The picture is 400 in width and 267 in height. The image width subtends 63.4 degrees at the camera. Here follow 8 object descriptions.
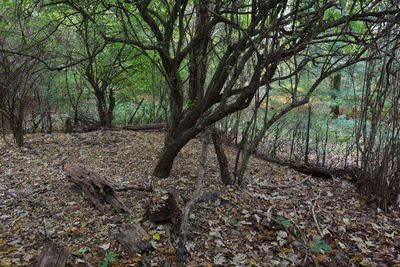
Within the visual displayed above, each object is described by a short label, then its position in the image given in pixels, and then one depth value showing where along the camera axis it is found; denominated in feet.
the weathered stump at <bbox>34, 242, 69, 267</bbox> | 8.34
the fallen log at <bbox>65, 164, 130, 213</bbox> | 11.64
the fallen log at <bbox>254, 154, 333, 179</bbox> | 17.22
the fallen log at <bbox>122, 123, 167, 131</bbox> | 23.50
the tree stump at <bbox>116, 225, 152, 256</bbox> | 9.45
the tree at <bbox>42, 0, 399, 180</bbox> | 10.74
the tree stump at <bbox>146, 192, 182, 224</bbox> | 10.54
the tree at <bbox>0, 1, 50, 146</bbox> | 18.17
